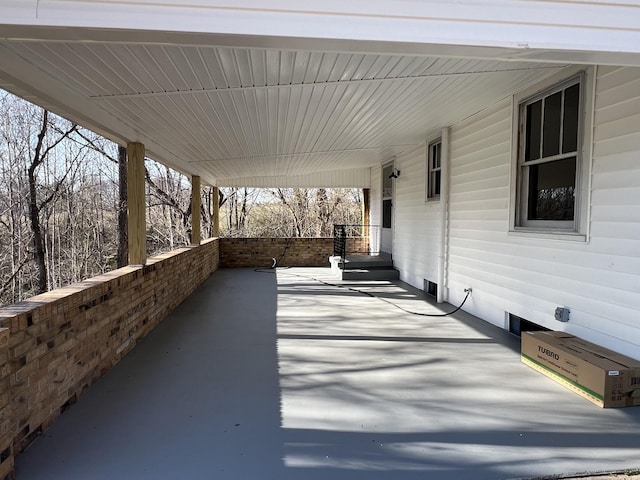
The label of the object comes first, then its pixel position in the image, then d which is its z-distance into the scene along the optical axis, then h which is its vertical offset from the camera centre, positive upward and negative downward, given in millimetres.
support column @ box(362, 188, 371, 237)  12719 +272
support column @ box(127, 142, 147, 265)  4777 +121
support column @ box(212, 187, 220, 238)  12016 +114
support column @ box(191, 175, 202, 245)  9000 +103
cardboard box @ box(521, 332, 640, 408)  3027 -1169
